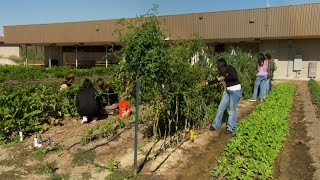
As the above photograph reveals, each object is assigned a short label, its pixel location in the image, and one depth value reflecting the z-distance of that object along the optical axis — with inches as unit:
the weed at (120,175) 132.7
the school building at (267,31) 633.8
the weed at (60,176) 133.3
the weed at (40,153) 159.1
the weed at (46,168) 140.5
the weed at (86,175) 133.7
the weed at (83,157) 150.8
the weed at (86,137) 174.9
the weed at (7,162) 150.8
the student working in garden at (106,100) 245.2
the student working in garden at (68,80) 251.0
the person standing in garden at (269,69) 342.2
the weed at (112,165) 140.1
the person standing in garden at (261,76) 331.1
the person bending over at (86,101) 220.6
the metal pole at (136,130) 135.6
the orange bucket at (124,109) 231.3
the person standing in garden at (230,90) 194.6
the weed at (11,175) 135.8
